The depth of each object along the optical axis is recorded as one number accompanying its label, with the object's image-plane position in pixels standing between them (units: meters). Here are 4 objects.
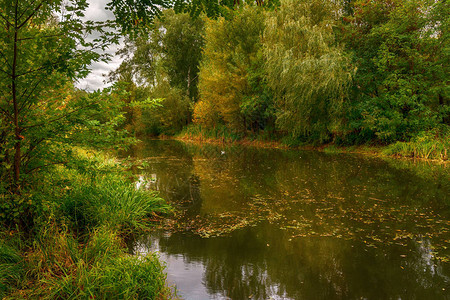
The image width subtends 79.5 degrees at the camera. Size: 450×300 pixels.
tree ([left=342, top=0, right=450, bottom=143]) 14.59
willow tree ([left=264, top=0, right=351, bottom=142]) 15.75
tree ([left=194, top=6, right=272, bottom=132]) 21.55
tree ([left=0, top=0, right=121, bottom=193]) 2.65
